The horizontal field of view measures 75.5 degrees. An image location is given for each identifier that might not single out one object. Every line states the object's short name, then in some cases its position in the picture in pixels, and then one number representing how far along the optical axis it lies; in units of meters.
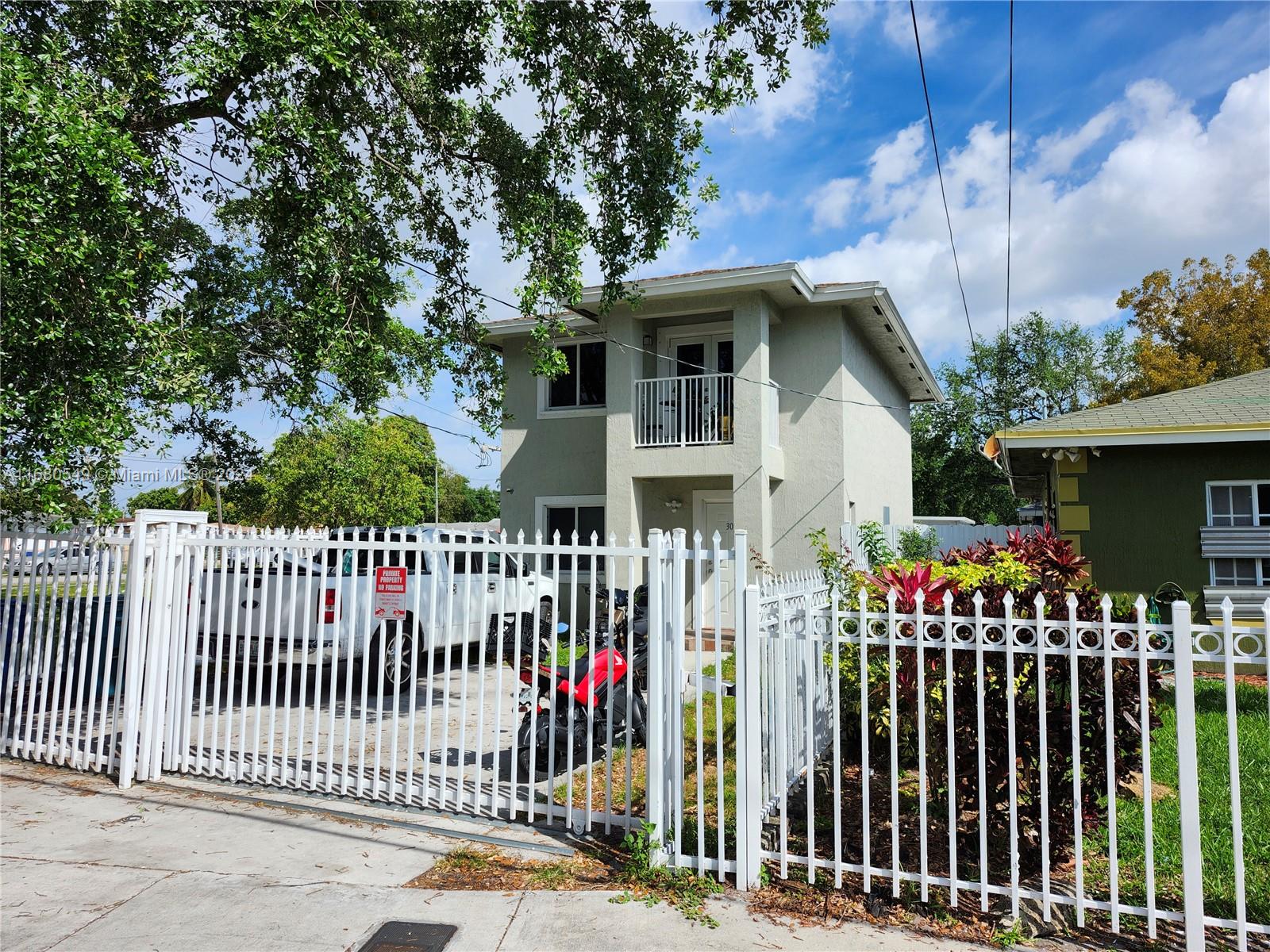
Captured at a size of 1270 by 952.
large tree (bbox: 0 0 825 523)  5.78
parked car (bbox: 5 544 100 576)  6.62
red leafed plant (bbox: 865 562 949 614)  4.28
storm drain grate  3.80
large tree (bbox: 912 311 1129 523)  35.12
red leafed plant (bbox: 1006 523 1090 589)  4.91
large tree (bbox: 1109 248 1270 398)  25.88
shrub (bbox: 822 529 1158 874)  3.96
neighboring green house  10.38
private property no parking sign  5.73
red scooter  4.98
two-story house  13.41
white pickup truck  5.32
